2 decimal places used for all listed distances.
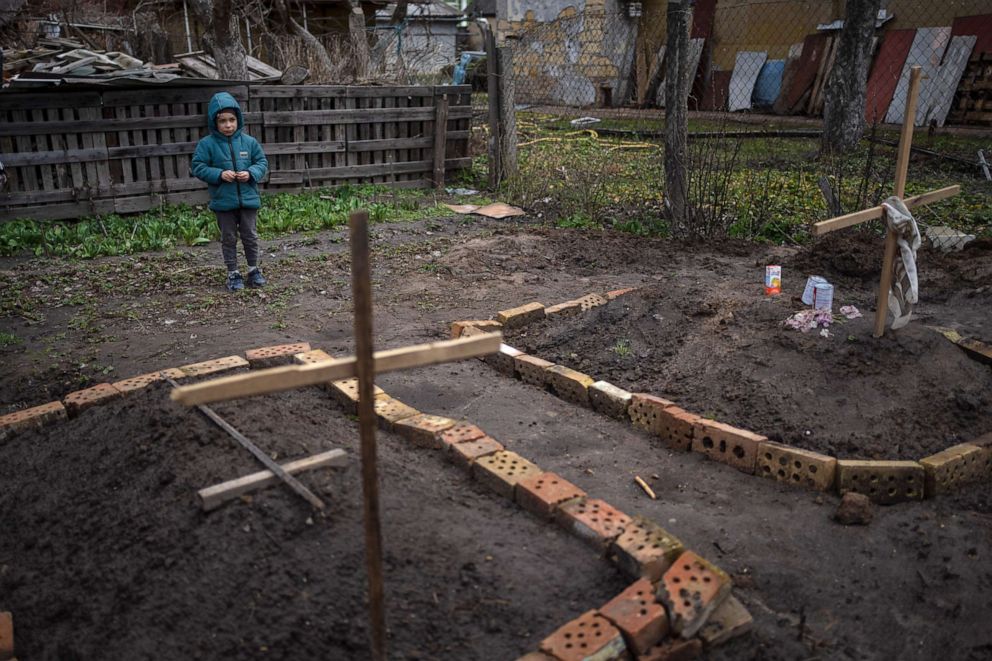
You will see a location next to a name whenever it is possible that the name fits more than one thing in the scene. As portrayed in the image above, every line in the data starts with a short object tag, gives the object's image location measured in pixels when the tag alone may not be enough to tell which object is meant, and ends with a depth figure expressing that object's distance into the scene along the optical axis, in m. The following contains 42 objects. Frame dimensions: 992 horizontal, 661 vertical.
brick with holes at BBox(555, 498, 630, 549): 3.07
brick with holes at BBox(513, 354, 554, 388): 4.97
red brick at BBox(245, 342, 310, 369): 4.75
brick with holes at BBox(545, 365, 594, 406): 4.73
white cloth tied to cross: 4.42
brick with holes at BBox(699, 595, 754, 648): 2.68
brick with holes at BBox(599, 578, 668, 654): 2.58
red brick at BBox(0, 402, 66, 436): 4.10
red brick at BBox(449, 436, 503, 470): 3.68
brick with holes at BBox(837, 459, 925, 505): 3.72
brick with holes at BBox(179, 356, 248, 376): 4.56
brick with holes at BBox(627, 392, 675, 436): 4.34
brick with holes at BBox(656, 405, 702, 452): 4.19
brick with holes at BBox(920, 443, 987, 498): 3.72
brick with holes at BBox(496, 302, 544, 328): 5.74
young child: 6.79
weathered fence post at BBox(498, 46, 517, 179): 10.61
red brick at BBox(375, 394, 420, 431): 4.11
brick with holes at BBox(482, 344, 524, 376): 5.14
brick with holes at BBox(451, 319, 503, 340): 5.54
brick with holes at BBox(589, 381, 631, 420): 4.52
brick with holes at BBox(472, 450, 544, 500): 3.47
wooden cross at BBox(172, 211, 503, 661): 2.03
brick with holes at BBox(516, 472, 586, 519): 3.28
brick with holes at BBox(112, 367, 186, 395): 4.39
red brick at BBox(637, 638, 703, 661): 2.58
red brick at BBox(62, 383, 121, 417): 4.25
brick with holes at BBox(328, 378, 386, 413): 4.28
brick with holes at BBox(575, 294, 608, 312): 5.90
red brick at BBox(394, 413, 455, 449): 3.89
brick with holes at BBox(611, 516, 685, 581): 2.88
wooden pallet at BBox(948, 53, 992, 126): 15.27
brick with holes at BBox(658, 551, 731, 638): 2.63
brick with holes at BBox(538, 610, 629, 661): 2.49
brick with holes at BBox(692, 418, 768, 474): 3.97
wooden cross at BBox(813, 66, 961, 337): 4.51
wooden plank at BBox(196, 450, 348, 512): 3.05
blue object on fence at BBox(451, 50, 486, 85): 19.11
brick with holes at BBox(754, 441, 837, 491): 3.77
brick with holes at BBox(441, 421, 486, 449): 3.82
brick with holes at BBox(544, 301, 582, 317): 5.86
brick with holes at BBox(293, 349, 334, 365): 4.67
